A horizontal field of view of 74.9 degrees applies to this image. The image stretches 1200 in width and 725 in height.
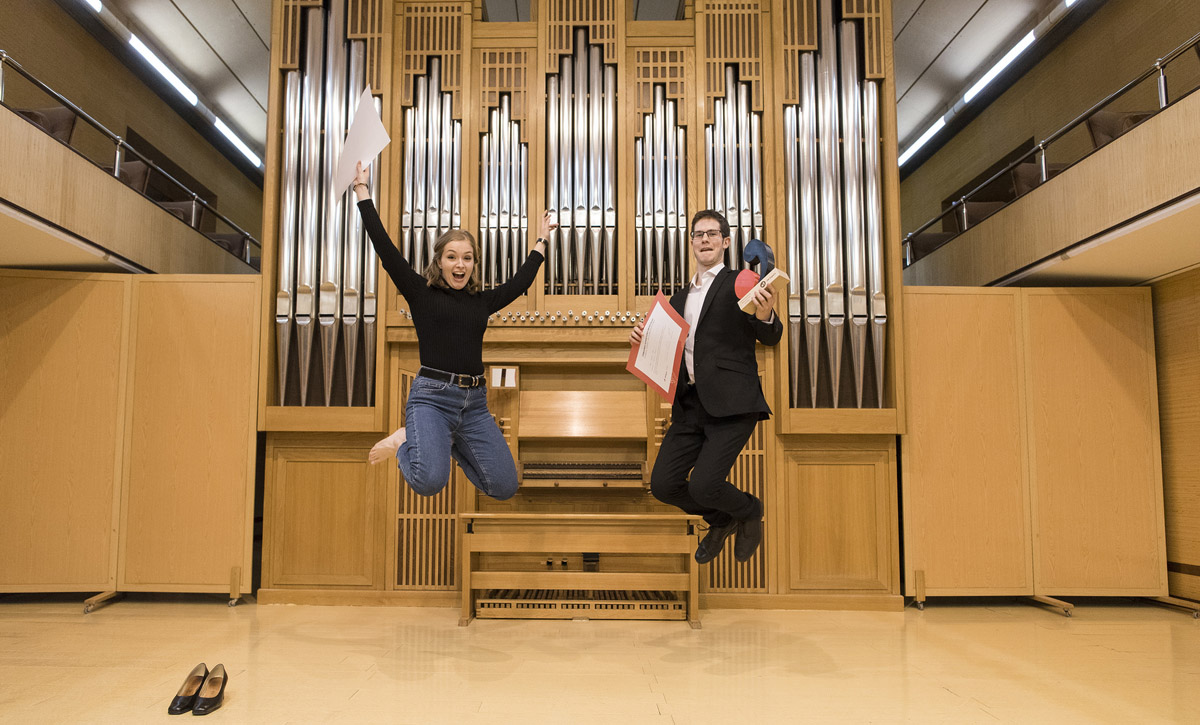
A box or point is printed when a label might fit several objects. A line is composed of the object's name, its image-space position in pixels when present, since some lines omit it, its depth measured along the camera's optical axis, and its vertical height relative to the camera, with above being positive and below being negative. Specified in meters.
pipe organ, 5.47 +1.05
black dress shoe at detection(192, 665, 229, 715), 3.06 -1.08
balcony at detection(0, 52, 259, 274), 4.63 +1.44
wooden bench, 4.95 -0.95
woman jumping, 3.73 +0.28
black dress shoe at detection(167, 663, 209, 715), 3.05 -1.08
